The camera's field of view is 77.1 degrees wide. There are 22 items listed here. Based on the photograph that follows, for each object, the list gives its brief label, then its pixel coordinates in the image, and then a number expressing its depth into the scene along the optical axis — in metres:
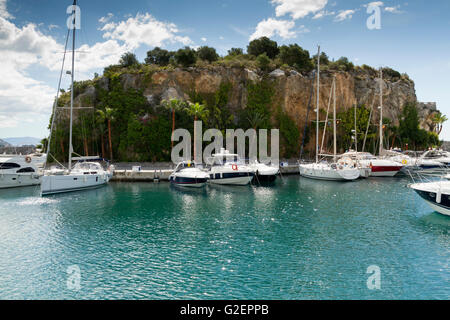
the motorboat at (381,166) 42.69
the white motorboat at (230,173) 36.06
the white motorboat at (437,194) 21.23
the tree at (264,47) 67.56
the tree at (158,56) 63.78
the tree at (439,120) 81.75
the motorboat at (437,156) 47.78
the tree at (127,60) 61.48
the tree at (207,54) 62.25
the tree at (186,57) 56.25
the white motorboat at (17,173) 34.43
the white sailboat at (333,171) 39.72
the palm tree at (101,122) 46.88
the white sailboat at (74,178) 30.67
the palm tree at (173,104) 45.50
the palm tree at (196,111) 45.75
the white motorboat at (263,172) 38.25
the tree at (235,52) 68.15
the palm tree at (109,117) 46.36
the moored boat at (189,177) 34.02
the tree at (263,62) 59.50
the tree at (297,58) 61.47
